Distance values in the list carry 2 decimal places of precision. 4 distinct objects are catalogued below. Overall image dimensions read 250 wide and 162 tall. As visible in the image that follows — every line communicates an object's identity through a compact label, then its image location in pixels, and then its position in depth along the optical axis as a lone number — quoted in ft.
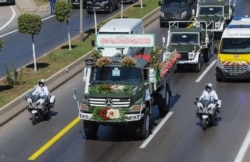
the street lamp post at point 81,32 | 124.00
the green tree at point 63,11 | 113.29
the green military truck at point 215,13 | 127.34
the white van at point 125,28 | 104.59
